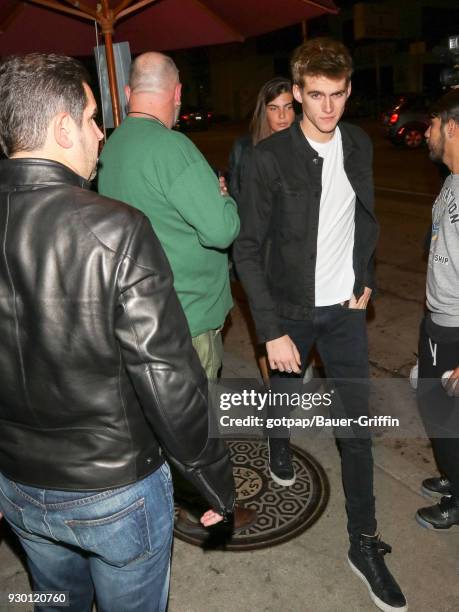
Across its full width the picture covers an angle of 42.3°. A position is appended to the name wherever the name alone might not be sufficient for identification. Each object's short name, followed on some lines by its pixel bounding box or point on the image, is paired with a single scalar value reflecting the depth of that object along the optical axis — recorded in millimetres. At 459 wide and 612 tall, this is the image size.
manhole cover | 3270
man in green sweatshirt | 2621
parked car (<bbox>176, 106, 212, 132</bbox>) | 32812
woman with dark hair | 4750
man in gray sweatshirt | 2824
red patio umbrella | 5066
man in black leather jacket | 1619
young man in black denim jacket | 2908
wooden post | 4535
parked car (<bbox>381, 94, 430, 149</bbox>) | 17922
